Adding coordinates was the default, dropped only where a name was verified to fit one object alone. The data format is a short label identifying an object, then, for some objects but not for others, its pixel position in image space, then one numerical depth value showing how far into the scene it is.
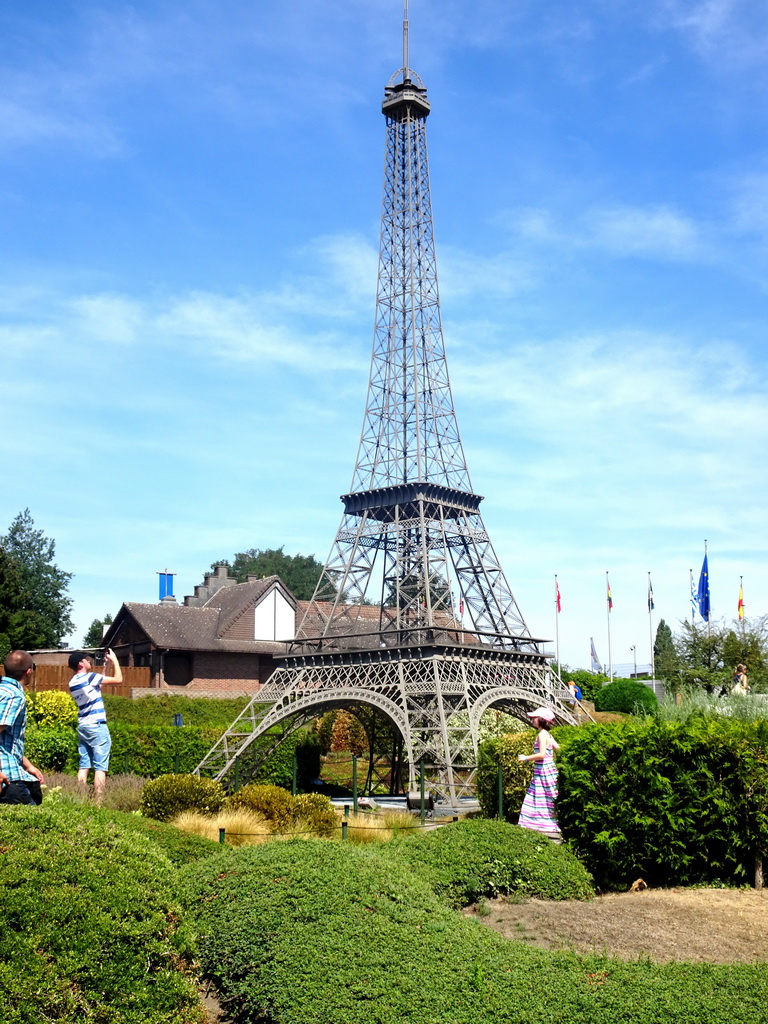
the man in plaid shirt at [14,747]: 9.01
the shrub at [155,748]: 30.86
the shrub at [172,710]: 41.19
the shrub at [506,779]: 17.70
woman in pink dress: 13.89
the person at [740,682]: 19.93
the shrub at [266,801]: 18.67
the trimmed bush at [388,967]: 7.14
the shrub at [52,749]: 26.61
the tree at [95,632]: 81.38
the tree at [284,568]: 93.12
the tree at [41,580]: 64.16
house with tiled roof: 50.84
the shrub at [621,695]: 53.69
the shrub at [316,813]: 16.91
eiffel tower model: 30.97
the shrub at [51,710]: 31.70
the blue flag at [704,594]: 49.00
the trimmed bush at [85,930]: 6.11
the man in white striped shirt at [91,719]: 12.56
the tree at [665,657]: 48.19
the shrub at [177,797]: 16.64
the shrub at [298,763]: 35.28
